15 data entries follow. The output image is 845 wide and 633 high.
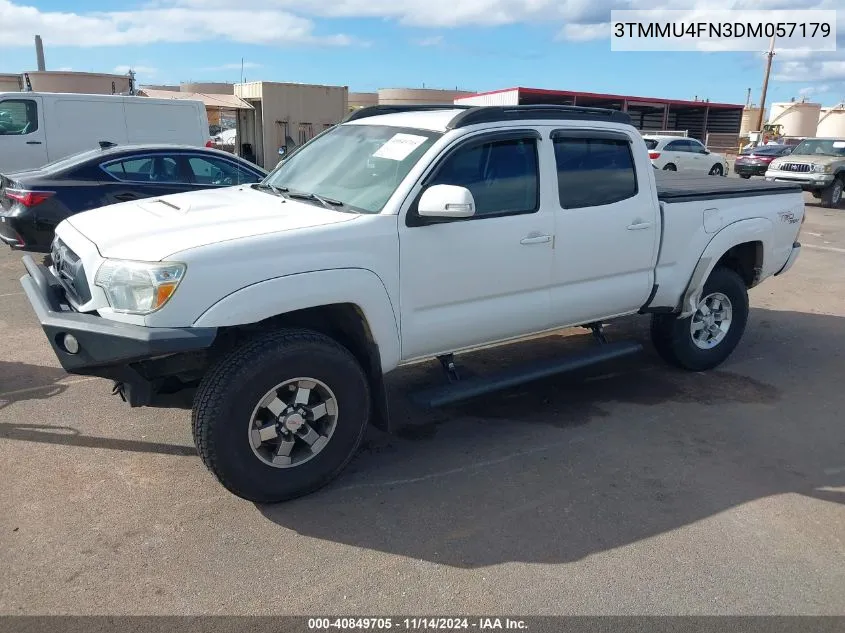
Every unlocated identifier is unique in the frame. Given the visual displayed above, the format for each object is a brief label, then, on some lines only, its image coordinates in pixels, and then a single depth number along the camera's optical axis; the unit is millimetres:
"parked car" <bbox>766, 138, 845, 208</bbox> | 17766
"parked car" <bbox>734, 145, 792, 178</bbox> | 22828
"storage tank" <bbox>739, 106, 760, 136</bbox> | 60831
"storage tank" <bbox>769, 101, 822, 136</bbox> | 58344
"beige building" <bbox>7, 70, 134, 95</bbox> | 25266
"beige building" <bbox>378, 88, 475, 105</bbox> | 52278
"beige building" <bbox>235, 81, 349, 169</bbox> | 25219
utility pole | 46750
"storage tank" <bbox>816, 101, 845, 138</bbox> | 60938
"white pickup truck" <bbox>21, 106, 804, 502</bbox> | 3252
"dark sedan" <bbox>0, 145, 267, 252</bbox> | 7359
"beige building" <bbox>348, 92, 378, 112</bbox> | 58912
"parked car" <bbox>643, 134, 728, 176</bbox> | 21359
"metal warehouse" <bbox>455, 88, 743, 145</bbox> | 31016
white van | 11531
